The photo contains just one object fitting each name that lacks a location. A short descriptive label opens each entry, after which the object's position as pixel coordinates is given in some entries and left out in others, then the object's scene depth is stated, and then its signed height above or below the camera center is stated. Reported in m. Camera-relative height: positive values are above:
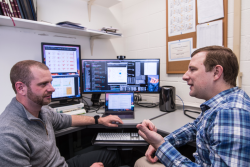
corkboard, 1.40 +0.28
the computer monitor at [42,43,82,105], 1.53 +0.08
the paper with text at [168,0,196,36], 1.62 +0.64
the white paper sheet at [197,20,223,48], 1.44 +0.39
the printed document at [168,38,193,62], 1.67 +0.28
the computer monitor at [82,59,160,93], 1.72 +0.00
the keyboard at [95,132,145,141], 1.26 -0.51
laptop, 1.57 -0.28
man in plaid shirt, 0.60 -0.20
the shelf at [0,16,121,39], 1.31 +0.49
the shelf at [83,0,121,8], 2.00 +0.97
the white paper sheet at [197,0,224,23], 1.42 +0.61
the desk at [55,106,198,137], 1.22 -0.41
